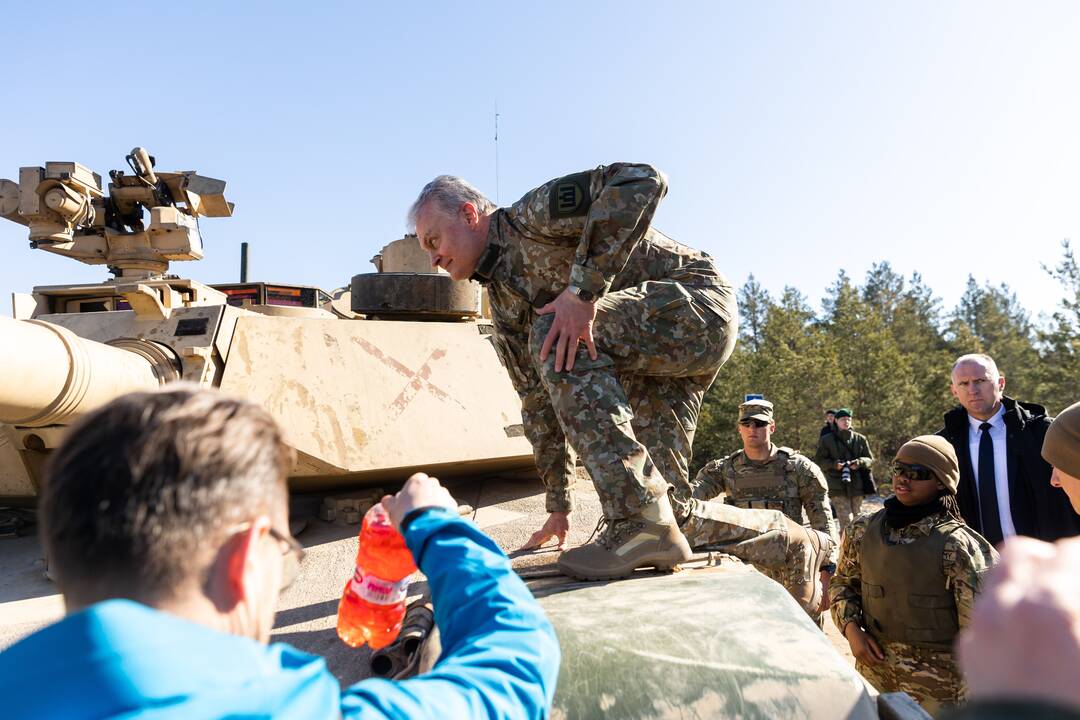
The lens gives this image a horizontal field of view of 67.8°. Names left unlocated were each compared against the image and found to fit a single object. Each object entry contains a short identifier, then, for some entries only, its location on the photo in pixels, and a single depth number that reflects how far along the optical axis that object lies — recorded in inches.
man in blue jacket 32.8
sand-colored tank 82.5
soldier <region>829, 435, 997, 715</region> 139.9
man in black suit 165.2
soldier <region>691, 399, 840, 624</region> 246.4
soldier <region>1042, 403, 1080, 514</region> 99.7
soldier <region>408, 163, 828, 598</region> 112.3
